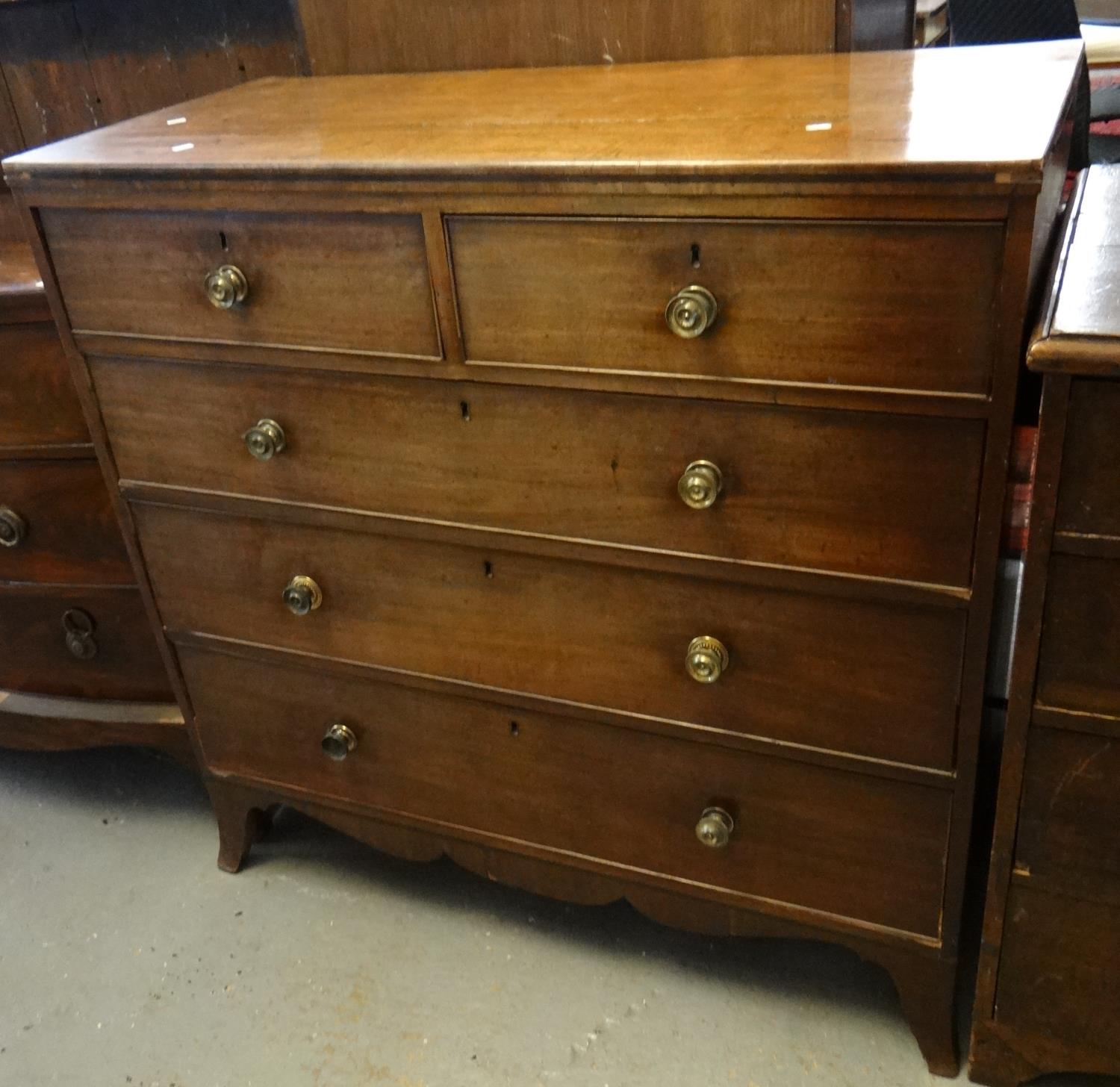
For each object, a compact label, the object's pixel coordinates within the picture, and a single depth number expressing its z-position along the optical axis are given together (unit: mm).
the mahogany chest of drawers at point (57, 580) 1464
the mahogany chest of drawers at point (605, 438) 937
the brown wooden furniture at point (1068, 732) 878
